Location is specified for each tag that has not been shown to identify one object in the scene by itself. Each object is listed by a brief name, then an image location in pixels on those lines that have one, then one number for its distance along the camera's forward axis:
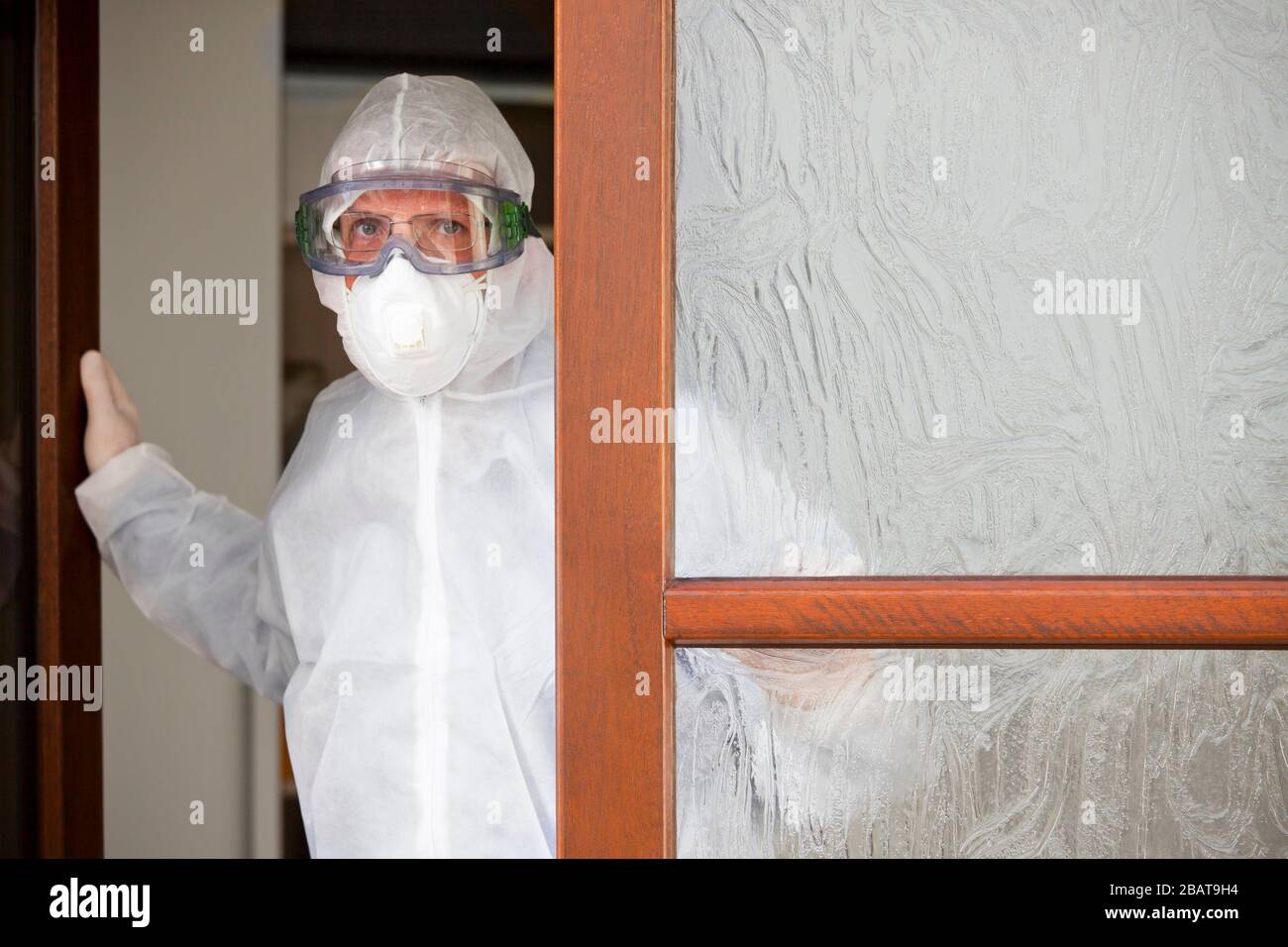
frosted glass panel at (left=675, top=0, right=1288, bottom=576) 0.83
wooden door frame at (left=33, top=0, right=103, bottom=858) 1.14
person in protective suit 1.15
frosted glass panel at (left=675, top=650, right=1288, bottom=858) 0.83
